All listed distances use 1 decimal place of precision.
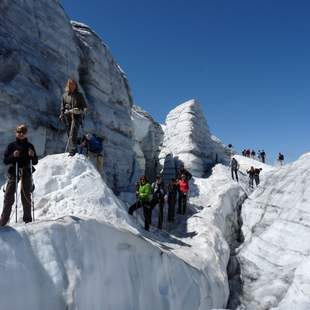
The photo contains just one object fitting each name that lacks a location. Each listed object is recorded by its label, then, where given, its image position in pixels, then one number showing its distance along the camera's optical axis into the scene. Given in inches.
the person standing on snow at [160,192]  696.4
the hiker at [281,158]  1709.6
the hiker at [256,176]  1325.0
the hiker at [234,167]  1342.3
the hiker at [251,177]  1324.1
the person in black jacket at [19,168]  360.5
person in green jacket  624.2
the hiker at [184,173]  813.2
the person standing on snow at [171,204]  771.4
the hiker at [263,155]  2052.2
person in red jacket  789.9
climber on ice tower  512.1
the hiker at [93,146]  608.1
